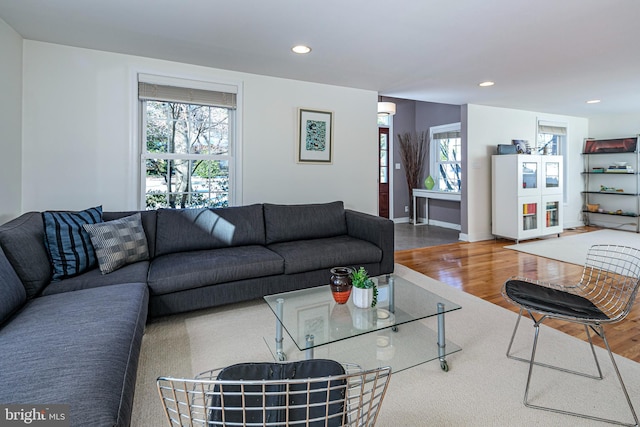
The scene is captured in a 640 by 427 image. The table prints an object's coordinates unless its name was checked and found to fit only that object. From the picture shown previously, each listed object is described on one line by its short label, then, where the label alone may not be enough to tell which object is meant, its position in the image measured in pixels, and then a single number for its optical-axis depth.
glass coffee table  1.74
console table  6.33
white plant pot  1.94
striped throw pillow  2.18
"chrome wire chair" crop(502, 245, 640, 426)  1.52
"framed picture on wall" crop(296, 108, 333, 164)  3.89
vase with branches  7.29
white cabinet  5.14
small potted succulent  1.94
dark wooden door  7.25
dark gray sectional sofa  1.08
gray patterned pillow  2.31
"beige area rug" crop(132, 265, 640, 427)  1.53
